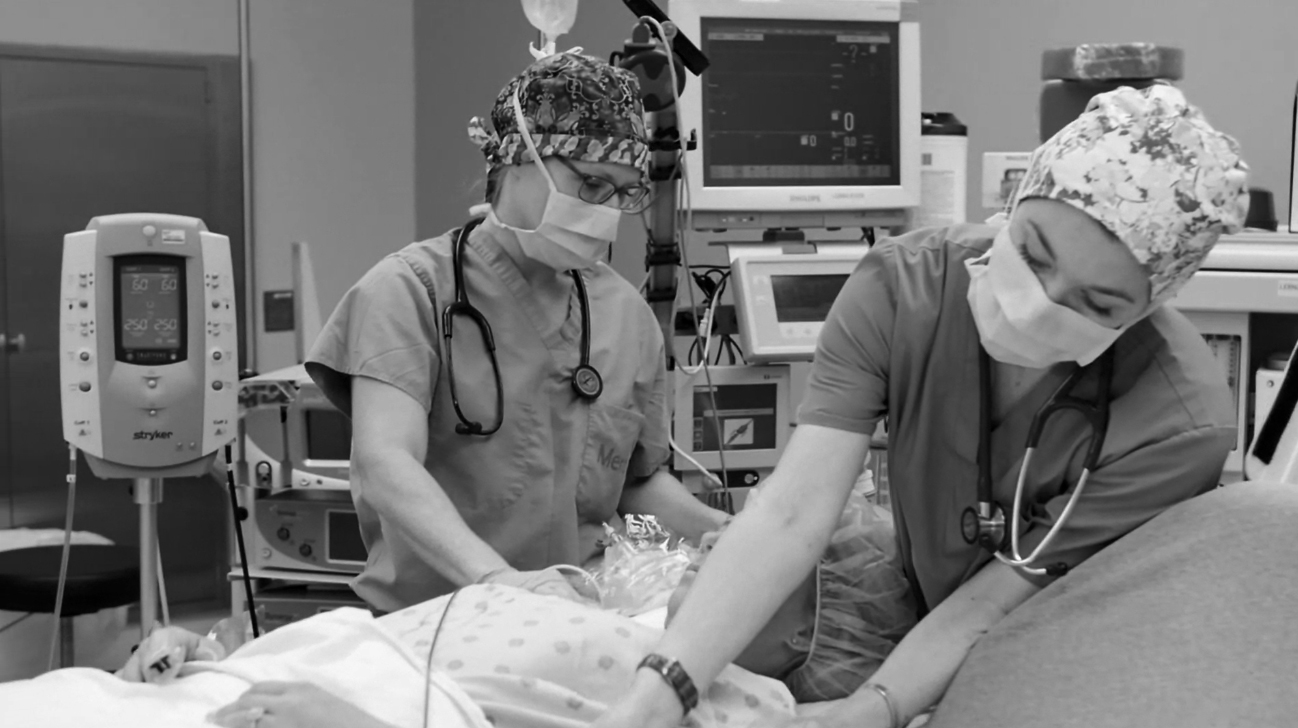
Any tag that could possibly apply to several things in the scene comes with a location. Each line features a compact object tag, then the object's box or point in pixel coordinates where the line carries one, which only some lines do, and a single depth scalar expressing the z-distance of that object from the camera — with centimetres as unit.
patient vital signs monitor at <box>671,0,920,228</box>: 248
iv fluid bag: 209
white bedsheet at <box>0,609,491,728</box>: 119
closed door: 366
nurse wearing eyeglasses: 180
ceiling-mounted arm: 212
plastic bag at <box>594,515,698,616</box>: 163
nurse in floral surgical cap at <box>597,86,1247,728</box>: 124
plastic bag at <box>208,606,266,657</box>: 156
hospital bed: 116
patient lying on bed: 120
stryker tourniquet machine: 233
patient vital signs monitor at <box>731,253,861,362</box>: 239
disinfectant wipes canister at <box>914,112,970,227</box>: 265
